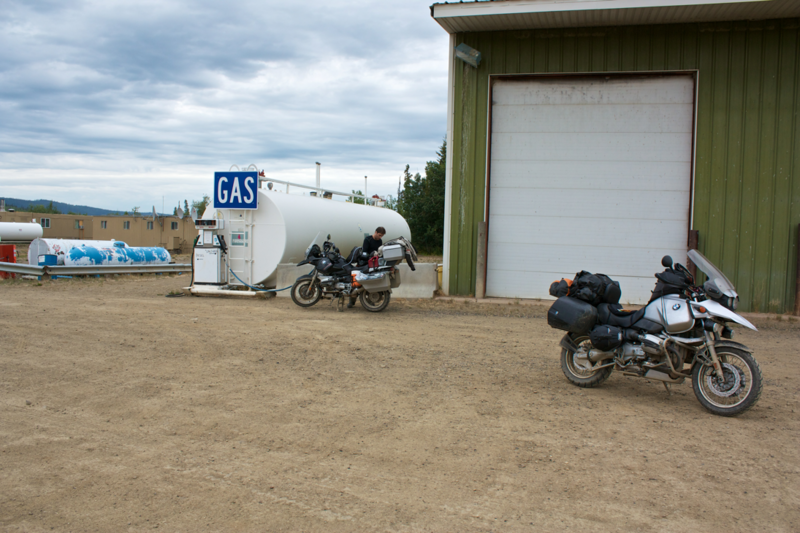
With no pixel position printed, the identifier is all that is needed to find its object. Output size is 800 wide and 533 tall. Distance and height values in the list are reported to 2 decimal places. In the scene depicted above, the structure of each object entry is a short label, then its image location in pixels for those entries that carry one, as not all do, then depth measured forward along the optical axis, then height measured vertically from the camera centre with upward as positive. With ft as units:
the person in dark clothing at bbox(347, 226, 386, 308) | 38.65 +0.03
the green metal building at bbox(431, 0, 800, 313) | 37.11 +7.23
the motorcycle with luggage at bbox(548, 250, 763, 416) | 15.79 -2.62
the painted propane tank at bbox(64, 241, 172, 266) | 55.06 -2.00
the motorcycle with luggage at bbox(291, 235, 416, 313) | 34.78 -2.09
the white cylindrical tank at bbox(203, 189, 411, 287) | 43.57 +0.48
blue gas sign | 43.16 +3.64
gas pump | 43.73 -1.23
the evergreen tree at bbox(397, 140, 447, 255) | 99.66 +6.16
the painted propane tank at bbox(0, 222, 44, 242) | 122.11 +0.42
